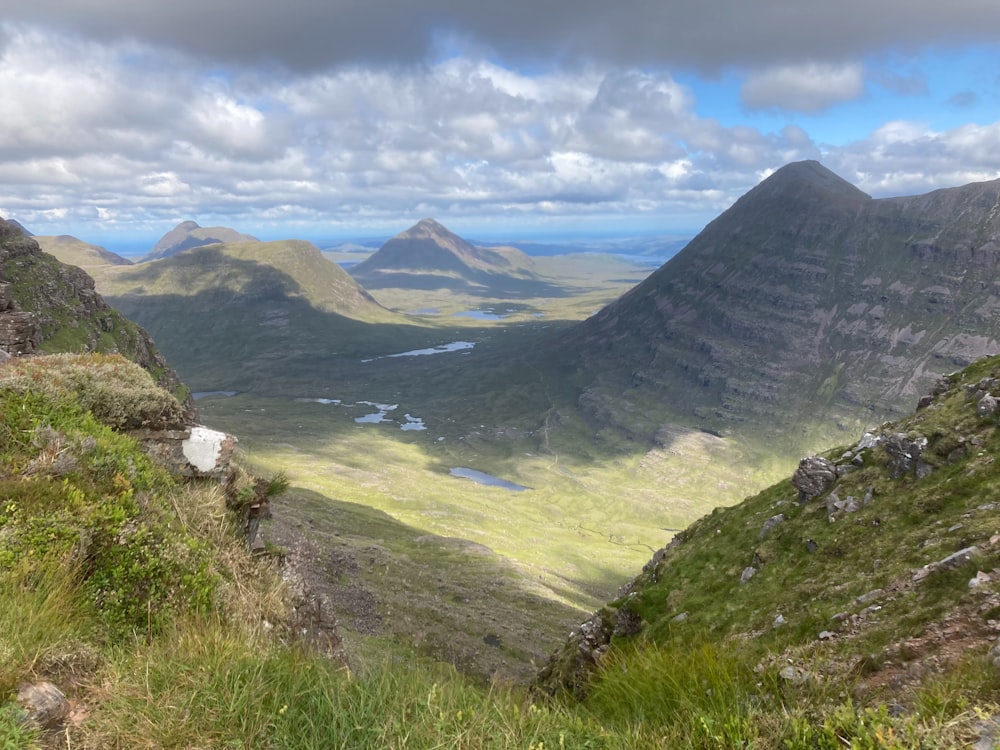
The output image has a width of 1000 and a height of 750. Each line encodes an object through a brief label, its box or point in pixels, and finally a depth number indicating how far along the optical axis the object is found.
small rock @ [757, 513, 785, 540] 33.62
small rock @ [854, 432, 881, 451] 33.41
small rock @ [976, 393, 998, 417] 26.91
